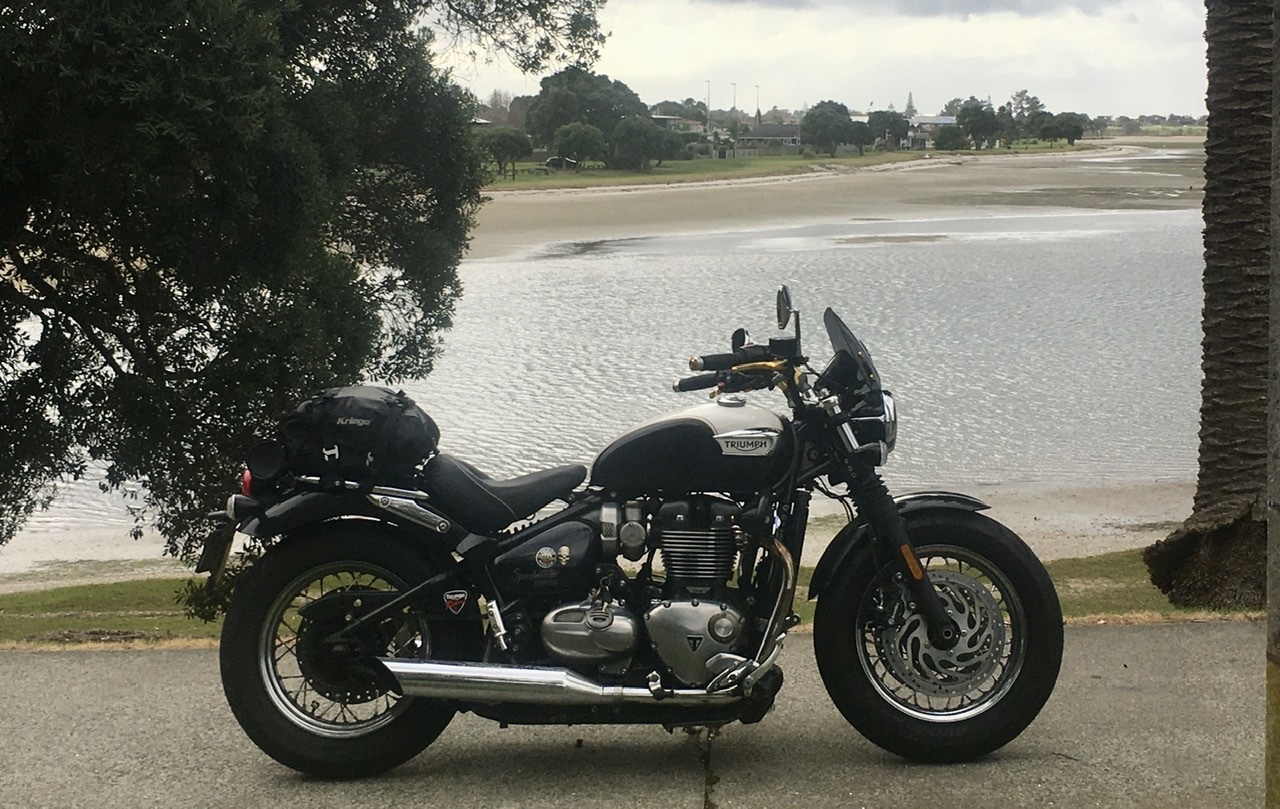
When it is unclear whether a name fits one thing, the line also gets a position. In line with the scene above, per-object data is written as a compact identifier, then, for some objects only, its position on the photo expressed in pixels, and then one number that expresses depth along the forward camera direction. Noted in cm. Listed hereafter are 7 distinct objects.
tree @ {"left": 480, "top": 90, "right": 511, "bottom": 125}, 8022
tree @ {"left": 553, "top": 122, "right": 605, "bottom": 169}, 7112
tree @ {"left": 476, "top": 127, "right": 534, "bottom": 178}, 6694
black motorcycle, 466
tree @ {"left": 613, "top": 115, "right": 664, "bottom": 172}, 7419
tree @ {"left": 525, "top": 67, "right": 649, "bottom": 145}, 7275
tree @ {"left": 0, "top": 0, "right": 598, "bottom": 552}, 840
